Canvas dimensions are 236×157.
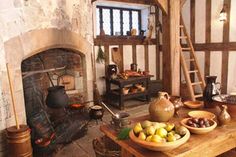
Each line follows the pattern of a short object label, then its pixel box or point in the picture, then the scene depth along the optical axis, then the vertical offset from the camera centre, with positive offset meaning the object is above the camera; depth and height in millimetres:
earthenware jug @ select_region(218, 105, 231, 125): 1775 -498
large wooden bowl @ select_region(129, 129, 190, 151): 1345 -546
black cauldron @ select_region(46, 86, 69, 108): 3096 -520
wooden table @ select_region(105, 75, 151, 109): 4816 -688
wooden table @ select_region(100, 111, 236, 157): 1405 -617
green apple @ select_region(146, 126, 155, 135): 1450 -487
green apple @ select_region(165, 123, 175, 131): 1516 -488
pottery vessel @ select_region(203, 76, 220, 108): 2195 -339
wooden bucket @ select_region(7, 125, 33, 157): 2477 -921
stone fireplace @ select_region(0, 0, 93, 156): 2664 +441
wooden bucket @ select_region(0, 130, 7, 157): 2643 -1012
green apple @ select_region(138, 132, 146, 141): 1428 -518
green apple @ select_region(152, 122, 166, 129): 1521 -478
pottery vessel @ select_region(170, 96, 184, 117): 2027 -421
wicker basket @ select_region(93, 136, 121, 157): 1983 -854
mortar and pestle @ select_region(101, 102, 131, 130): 1812 -526
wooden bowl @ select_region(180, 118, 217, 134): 1604 -541
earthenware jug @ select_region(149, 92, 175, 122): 1771 -420
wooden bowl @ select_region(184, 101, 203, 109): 2236 -490
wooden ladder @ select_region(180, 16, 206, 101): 4096 -204
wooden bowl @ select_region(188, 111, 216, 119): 1916 -516
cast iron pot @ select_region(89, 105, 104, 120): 3816 -928
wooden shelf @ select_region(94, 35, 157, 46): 5234 +546
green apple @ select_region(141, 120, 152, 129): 1559 -477
